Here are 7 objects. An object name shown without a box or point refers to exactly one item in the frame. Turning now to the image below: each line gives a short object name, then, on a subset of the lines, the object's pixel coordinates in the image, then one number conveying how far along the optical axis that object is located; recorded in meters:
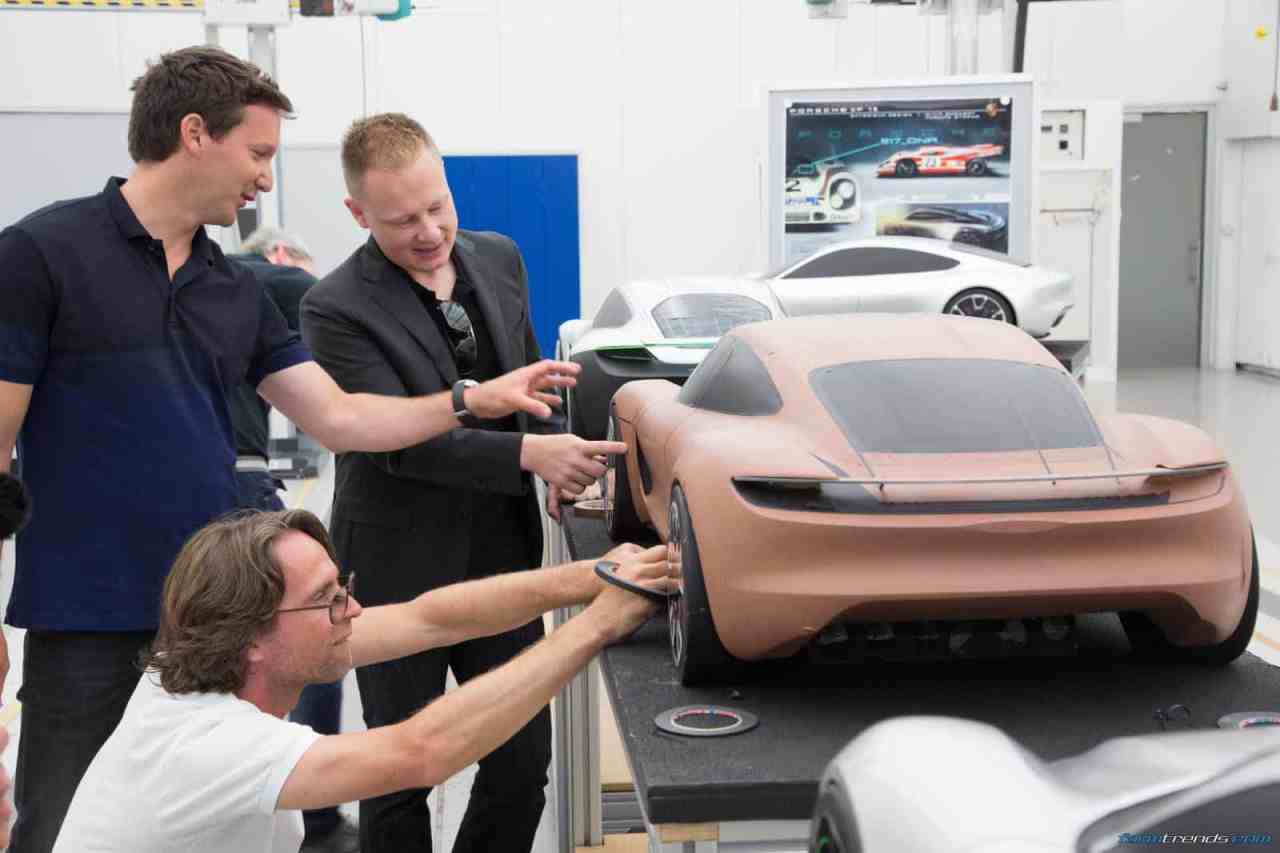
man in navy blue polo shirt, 2.64
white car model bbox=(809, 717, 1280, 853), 1.16
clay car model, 2.19
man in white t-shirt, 1.97
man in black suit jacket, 3.10
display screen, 11.70
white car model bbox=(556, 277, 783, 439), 3.75
